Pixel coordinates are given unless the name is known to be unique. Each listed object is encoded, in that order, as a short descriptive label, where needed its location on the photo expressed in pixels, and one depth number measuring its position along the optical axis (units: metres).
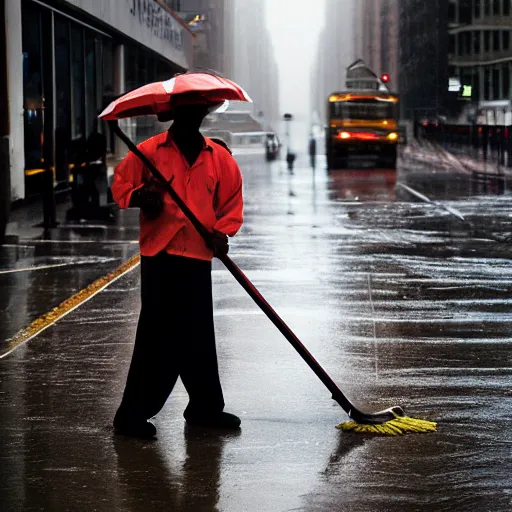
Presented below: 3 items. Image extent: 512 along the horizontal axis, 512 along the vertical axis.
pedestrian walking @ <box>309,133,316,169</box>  38.49
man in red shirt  6.29
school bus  47.34
